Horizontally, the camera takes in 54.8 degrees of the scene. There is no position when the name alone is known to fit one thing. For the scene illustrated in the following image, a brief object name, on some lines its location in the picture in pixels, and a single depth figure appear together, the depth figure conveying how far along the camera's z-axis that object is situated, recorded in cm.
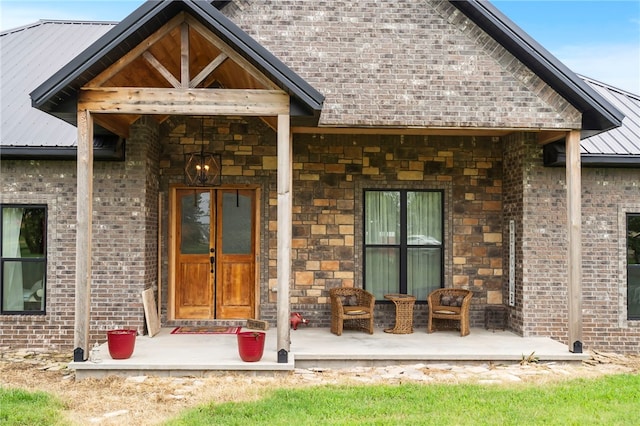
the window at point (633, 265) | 988
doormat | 953
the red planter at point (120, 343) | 745
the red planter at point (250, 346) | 740
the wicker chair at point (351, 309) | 936
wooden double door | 1019
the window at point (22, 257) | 942
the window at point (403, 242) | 1039
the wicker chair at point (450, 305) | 943
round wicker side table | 959
